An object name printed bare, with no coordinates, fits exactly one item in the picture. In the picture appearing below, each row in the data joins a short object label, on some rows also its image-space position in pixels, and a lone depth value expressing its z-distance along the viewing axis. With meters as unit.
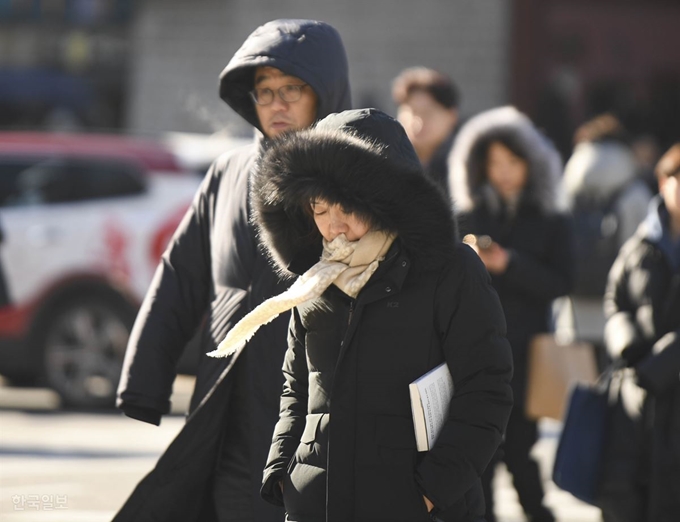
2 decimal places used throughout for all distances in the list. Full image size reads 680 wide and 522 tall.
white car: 21.77
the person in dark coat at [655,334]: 11.87
